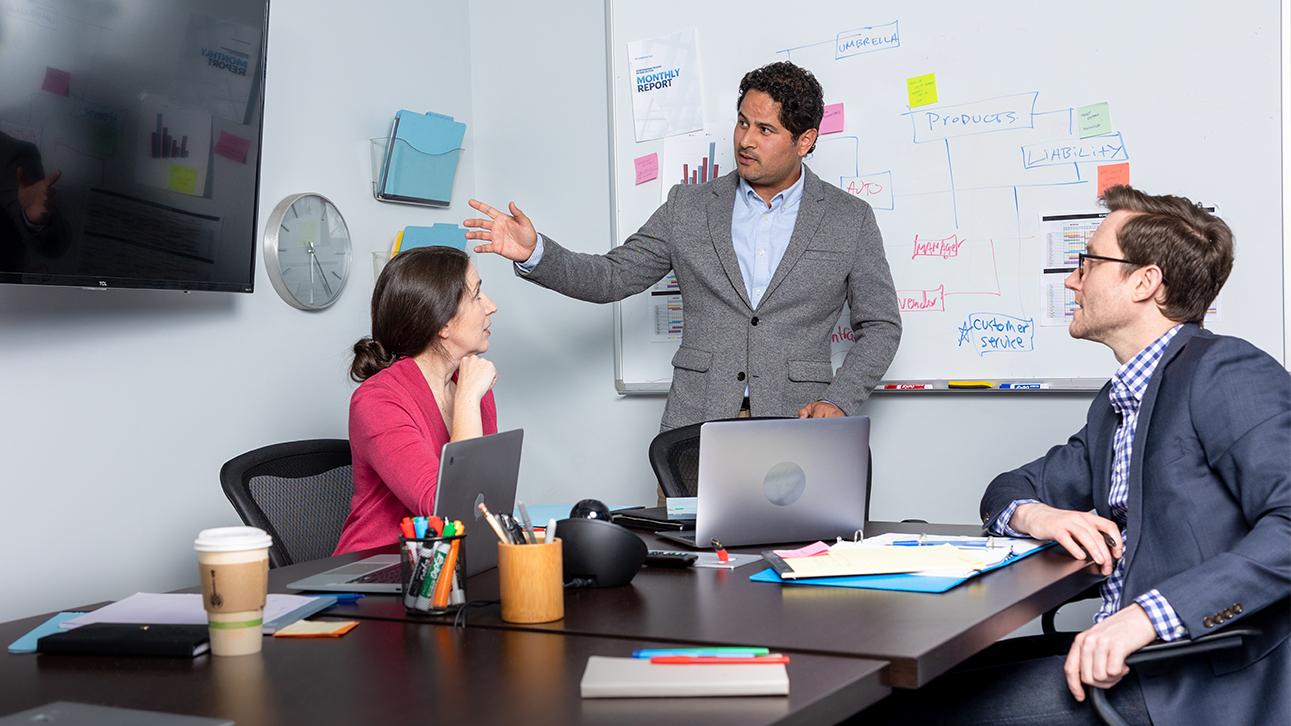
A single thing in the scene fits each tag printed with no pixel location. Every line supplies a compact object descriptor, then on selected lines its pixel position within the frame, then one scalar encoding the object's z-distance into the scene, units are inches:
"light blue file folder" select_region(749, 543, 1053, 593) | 55.8
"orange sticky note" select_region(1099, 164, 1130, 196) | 114.8
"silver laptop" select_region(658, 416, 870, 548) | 67.8
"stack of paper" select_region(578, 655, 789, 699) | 37.9
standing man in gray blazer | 116.8
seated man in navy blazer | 55.9
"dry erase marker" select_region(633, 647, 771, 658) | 41.9
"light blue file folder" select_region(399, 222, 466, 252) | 144.3
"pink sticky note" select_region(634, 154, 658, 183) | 143.9
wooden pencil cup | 50.5
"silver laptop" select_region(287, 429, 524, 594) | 58.4
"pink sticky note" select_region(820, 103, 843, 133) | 130.3
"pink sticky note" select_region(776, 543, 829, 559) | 64.7
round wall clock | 125.8
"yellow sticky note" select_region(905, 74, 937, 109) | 124.5
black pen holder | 53.4
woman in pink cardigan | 77.2
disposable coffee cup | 44.8
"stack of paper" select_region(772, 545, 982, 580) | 59.0
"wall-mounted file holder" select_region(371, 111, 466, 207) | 140.7
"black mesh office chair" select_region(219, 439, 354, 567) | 79.1
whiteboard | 109.2
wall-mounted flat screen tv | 87.8
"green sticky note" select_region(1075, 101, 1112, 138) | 115.3
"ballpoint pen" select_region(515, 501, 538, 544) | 52.2
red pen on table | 40.9
